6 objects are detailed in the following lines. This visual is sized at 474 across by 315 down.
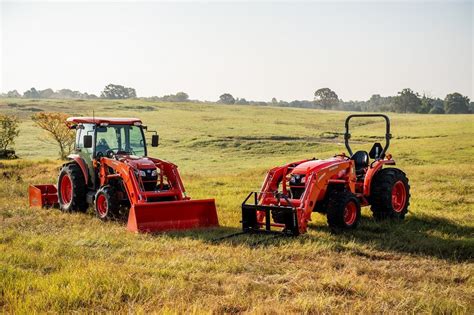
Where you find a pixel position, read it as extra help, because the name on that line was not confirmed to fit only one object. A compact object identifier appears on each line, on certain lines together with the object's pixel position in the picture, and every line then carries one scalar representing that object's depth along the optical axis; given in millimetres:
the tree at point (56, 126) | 35375
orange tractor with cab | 11664
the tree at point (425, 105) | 103162
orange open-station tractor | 10789
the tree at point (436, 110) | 98250
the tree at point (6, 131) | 36562
